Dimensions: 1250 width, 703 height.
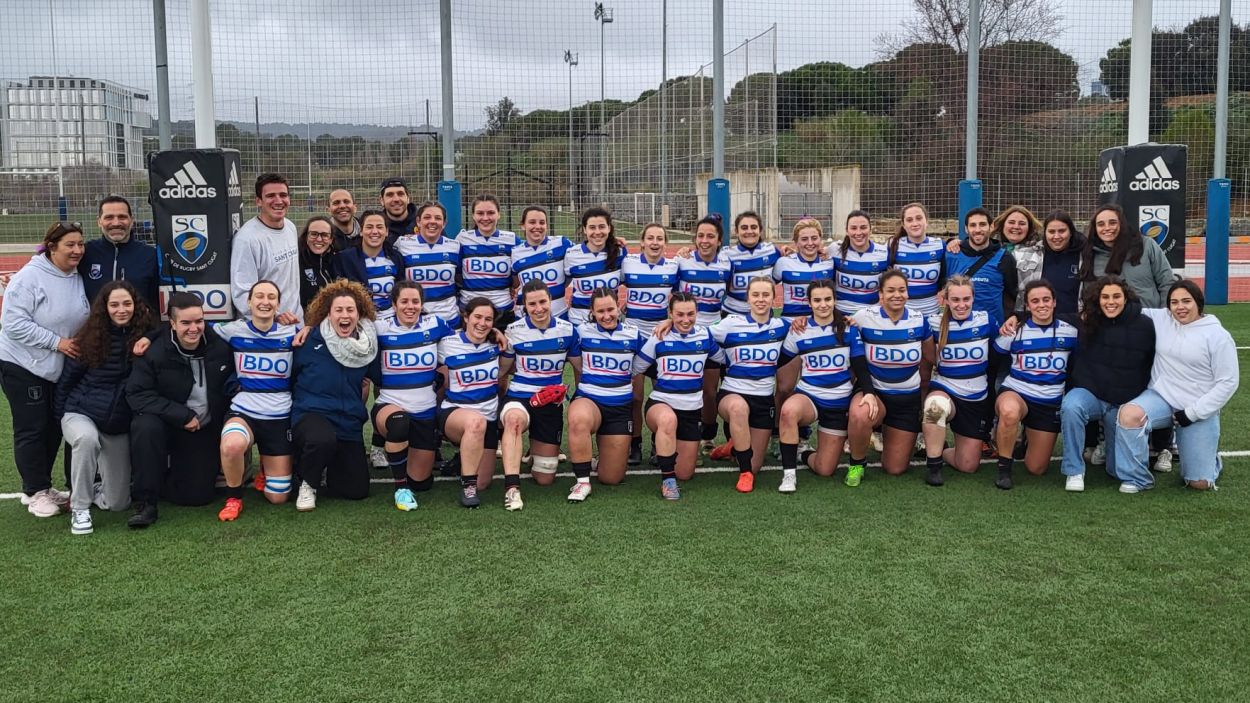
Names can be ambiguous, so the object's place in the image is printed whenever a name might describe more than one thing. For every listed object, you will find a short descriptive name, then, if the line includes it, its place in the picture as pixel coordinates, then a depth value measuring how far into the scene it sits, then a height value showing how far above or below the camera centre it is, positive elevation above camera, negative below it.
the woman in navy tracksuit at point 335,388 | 5.11 -0.63
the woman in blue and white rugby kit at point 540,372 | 5.44 -0.60
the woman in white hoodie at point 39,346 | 4.91 -0.37
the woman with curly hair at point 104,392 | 4.84 -0.60
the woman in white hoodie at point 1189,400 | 5.19 -0.75
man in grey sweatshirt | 5.44 +0.08
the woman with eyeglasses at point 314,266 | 5.84 -0.01
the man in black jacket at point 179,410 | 4.87 -0.71
